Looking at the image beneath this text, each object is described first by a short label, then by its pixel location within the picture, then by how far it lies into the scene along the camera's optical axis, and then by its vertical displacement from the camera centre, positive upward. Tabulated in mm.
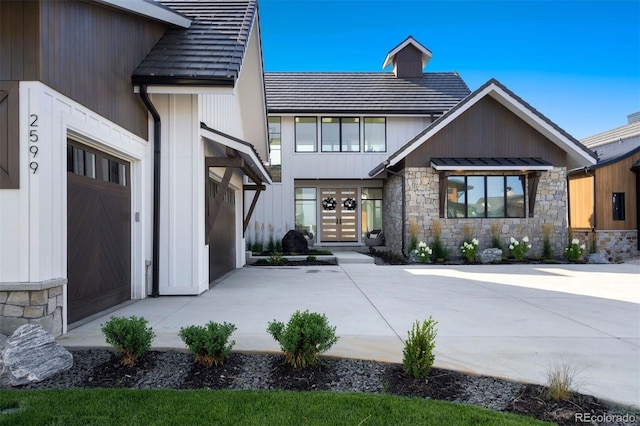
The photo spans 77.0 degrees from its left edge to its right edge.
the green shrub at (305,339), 3510 -1073
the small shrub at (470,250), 13688 -1156
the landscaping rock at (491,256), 13648 -1362
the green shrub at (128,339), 3598 -1081
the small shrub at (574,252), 13625 -1238
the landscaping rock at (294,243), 14719 -960
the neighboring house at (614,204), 15922 +447
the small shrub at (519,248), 13719 -1103
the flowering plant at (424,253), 13495 -1234
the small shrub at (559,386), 3037 -1314
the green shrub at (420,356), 3377 -1182
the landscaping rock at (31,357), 3314 -1196
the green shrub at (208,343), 3535 -1104
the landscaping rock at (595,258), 13953 -1491
